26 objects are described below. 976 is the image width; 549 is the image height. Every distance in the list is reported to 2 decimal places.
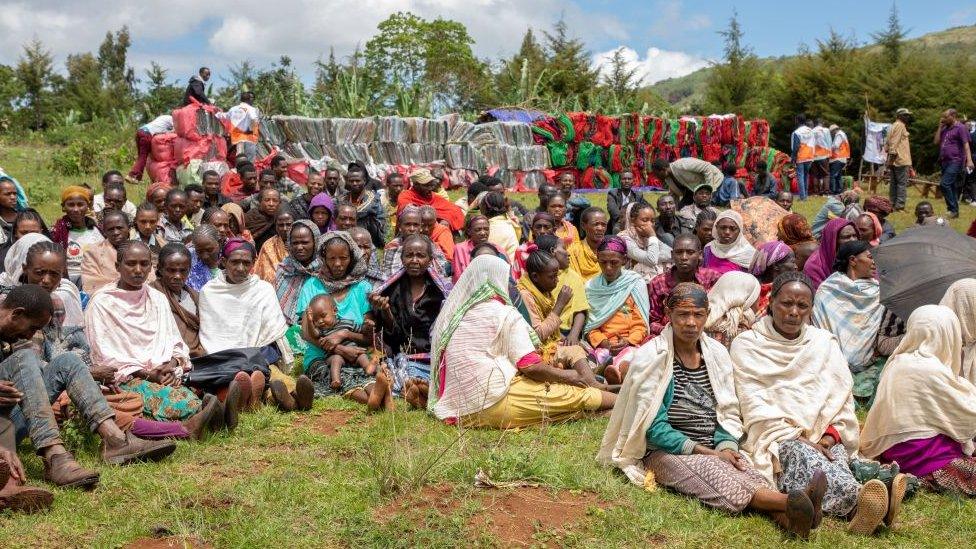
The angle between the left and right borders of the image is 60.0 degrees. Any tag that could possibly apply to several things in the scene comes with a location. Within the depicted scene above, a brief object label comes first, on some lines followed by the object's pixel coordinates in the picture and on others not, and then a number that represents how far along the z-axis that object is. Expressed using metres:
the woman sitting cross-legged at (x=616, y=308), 6.85
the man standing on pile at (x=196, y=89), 13.99
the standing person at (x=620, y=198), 10.88
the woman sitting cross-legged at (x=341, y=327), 6.14
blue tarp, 18.31
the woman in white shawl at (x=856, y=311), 6.04
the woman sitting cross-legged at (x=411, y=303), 6.29
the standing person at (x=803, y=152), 17.31
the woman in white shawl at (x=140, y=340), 5.19
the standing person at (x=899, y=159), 14.81
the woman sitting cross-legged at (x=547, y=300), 6.52
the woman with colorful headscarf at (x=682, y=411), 4.18
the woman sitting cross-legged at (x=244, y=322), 5.75
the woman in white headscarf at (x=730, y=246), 7.30
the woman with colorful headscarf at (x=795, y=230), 7.78
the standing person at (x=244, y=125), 13.82
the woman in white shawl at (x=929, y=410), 4.48
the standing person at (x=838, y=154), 17.64
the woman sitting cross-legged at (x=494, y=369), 5.35
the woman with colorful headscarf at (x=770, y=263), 6.91
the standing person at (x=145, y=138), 13.41
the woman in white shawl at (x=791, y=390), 4.27
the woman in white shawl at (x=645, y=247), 8.14
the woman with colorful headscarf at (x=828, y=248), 6.73
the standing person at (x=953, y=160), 14.44
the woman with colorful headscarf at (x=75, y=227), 7.21
